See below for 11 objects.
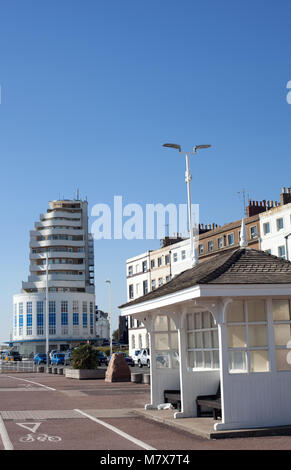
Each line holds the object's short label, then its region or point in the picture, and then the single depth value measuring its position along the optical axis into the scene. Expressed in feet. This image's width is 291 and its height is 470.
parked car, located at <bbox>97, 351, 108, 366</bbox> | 210.90
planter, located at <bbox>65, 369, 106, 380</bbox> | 121.39
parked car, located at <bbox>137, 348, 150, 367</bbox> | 200.23
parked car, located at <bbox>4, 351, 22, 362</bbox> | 283.18
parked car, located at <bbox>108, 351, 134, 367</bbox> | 204.65
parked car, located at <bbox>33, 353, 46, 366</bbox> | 251.33
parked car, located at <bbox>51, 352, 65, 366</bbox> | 230.48
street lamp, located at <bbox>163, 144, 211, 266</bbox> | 61.41
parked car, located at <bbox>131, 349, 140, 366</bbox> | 213.46
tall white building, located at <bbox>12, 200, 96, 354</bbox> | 432.25
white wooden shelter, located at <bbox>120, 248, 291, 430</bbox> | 42.98
